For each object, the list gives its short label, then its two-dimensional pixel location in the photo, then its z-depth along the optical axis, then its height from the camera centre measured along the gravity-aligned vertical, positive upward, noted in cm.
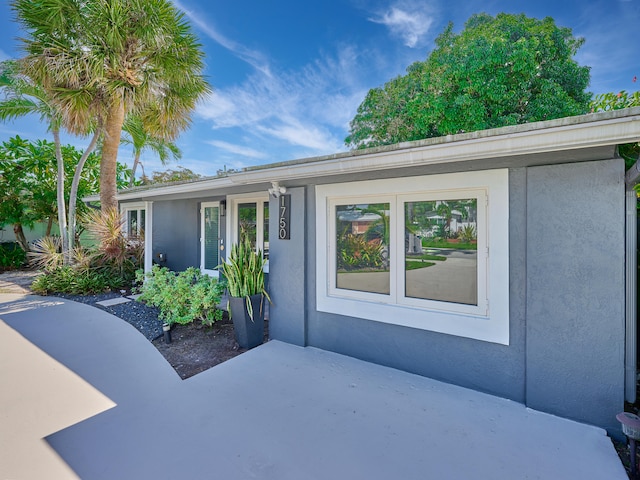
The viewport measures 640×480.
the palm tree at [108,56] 832 +526
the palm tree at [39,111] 1048 +468
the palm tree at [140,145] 1420 +522
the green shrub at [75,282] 932 -131
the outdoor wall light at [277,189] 540 +88
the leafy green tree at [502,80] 1334 +722
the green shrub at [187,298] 605 -117
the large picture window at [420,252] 380 -19
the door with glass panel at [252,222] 828 +46
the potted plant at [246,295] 546 -102
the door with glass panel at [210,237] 955 +6
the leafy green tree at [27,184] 1392 +256
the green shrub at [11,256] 1442 -80
